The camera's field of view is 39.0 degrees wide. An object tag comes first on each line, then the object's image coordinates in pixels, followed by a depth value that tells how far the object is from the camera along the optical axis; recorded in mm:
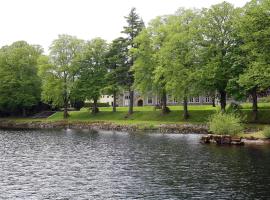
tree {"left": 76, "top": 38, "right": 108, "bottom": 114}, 92938
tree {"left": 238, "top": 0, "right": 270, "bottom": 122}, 54281
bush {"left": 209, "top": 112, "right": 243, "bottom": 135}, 49969
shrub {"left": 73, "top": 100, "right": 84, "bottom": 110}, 117500
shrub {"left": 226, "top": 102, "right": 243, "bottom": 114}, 67000
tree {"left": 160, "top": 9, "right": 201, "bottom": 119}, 69312
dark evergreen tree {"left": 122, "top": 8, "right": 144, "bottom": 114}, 89312
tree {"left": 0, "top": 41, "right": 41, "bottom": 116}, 97875
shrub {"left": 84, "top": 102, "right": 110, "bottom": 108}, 125962
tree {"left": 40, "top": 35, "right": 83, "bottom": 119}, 92312
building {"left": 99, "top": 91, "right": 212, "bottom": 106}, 114750
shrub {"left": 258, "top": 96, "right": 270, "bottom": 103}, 87531
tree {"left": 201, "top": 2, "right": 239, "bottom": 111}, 64312
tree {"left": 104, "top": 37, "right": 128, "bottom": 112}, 89375
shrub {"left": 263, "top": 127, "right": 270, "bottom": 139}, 48531
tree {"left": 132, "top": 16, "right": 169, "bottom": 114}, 79250
